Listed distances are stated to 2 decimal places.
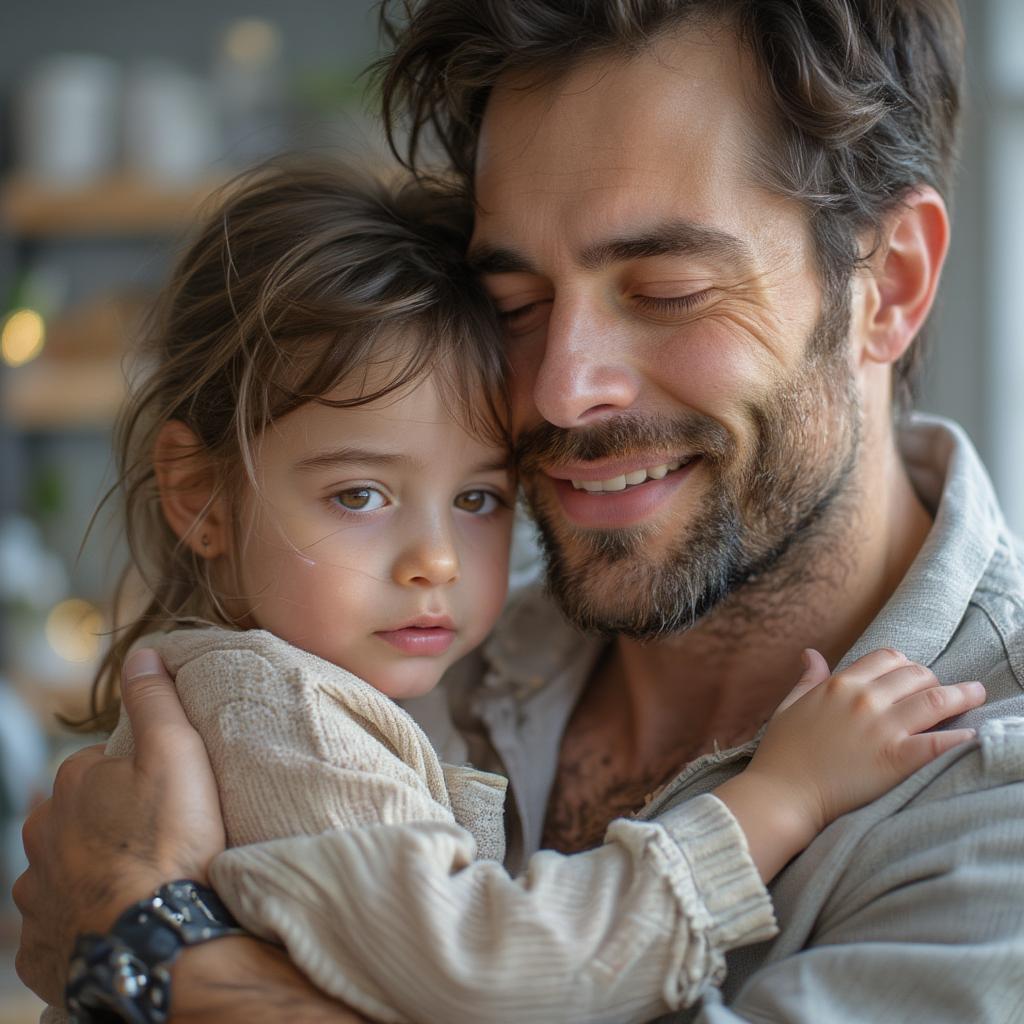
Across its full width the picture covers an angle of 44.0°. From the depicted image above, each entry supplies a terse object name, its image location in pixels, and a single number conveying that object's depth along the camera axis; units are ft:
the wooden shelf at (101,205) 12.75
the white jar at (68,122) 12.84
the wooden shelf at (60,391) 12.65
